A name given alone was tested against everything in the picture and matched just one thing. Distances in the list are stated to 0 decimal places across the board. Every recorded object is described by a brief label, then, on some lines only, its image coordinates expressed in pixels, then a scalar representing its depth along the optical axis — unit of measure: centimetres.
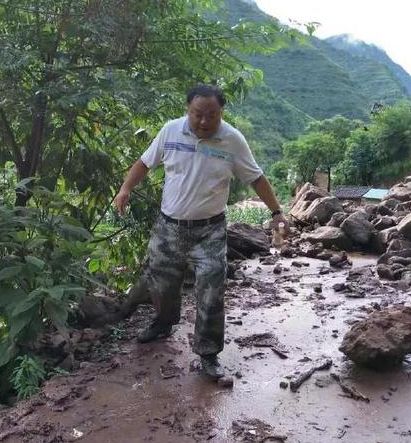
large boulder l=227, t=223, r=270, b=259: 770
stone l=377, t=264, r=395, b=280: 614
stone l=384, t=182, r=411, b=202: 1267
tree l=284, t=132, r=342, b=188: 3794
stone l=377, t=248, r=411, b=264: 697
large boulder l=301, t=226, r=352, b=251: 847
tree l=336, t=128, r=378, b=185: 3469
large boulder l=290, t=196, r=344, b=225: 1080
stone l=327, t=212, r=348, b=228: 961
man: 340
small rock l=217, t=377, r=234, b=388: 340
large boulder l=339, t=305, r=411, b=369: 351
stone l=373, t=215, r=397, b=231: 888
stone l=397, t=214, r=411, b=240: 755
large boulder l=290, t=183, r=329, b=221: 1227
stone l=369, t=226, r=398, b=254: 798
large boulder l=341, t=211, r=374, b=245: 845
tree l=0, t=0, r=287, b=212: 425
